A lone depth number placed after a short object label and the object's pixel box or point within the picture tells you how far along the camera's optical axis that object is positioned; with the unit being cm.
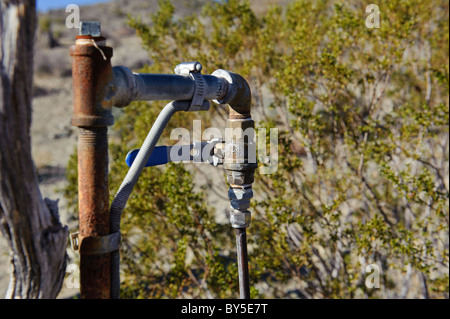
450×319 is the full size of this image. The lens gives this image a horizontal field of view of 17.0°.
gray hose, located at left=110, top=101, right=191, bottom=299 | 126
